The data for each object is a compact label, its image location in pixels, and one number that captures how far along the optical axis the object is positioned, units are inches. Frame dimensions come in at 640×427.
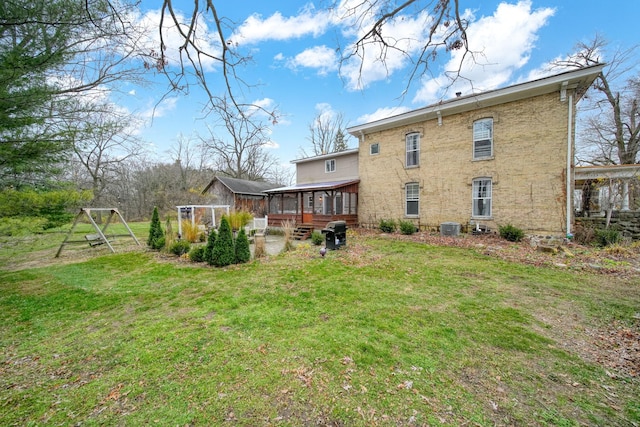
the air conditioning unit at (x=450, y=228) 440.1
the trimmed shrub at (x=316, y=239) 405.4
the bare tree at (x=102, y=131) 198.2
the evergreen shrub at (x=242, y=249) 291.6
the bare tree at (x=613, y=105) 620.1
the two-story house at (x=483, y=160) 373.4
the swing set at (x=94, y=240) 351.1
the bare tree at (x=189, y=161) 1160.8
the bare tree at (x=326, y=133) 1252.5
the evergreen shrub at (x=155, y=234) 380.5
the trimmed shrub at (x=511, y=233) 385.7
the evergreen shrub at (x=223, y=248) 281.0
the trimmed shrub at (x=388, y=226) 504.1
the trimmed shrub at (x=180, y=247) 339.0
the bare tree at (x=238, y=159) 1124.8
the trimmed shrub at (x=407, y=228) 474.6
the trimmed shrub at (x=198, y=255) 302.0
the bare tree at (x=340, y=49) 118.1
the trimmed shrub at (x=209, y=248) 292.2
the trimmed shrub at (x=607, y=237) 332.9
